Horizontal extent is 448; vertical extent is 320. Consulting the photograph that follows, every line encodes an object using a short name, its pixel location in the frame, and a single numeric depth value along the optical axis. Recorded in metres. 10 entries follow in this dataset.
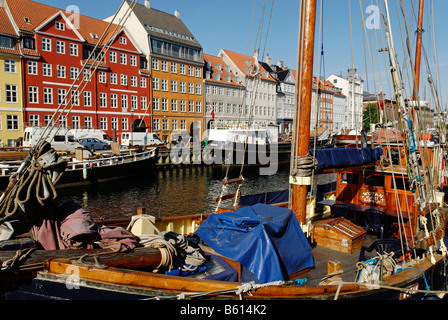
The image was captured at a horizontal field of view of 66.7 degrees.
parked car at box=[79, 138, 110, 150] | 36.57
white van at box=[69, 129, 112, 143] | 38.56
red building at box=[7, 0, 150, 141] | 38.59
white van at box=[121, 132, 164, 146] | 42.09
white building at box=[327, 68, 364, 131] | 88.64
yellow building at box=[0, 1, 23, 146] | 36.28
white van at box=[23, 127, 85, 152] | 32.75
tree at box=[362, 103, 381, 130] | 81.72
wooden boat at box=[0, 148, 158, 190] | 24.78
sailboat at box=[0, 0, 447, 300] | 3.91
